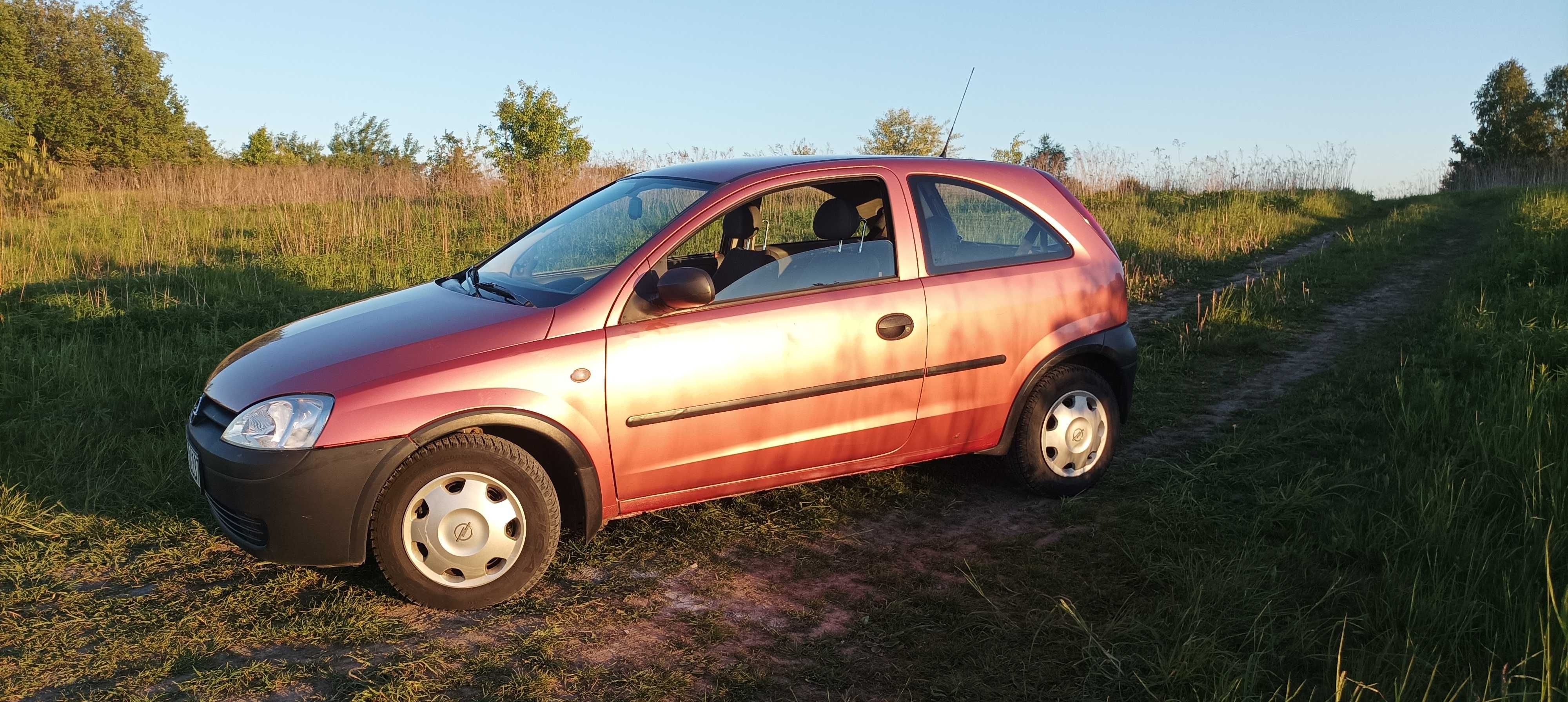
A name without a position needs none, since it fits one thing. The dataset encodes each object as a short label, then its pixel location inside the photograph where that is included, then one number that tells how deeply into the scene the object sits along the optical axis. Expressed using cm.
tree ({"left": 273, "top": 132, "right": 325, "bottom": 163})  6075
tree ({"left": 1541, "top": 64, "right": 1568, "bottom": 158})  5800
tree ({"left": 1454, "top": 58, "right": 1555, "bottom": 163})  5894
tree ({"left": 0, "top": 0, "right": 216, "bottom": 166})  3800
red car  340
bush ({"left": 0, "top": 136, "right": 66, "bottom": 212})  1521
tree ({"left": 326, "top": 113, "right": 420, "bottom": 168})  6322
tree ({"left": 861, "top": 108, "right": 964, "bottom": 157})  5444
